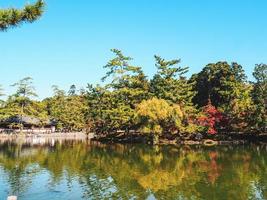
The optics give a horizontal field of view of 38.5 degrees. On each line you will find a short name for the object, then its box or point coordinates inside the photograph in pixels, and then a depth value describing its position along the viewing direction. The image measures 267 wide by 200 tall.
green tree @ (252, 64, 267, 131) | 44.44
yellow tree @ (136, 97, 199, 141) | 43.94
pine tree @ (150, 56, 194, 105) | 48.99
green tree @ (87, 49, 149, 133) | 49.29
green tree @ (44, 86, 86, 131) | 67.47
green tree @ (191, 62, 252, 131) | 47.06
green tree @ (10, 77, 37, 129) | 68.57
